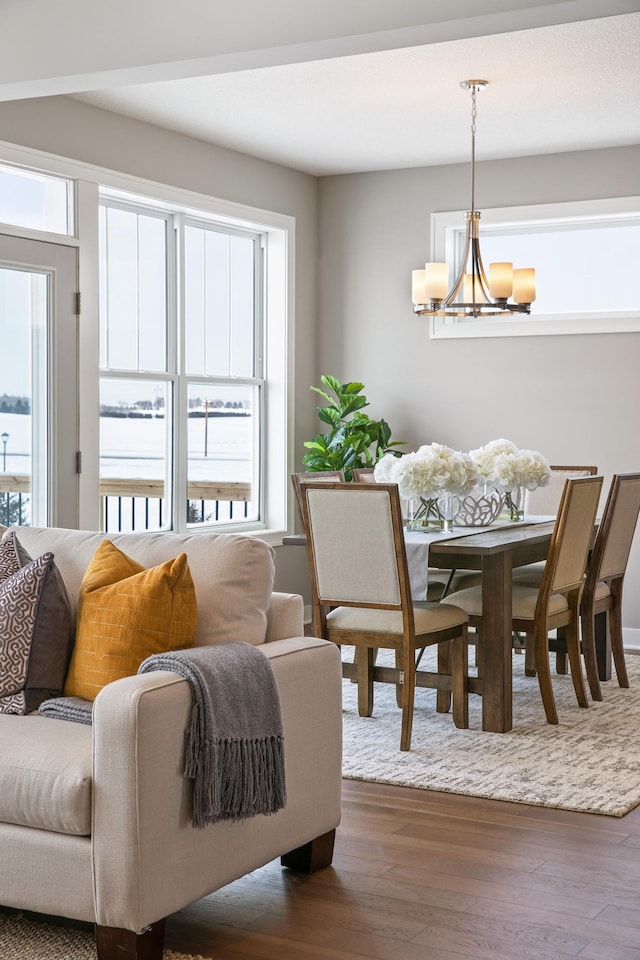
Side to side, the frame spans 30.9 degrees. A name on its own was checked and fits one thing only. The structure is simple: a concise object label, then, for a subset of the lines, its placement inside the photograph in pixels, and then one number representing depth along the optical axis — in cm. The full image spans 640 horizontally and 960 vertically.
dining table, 444
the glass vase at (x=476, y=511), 521
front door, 510
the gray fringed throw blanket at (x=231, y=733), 260
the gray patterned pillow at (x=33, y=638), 296
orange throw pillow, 286
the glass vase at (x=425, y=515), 496
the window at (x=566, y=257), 662
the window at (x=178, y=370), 600
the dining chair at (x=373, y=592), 432
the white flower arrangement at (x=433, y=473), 476
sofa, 246
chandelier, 538
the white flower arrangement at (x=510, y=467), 519
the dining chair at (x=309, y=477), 469
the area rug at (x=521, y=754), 385
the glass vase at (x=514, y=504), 552
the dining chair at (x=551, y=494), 608
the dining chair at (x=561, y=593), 466
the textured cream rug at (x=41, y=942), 263
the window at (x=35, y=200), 513
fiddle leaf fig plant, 688
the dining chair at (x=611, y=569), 514
